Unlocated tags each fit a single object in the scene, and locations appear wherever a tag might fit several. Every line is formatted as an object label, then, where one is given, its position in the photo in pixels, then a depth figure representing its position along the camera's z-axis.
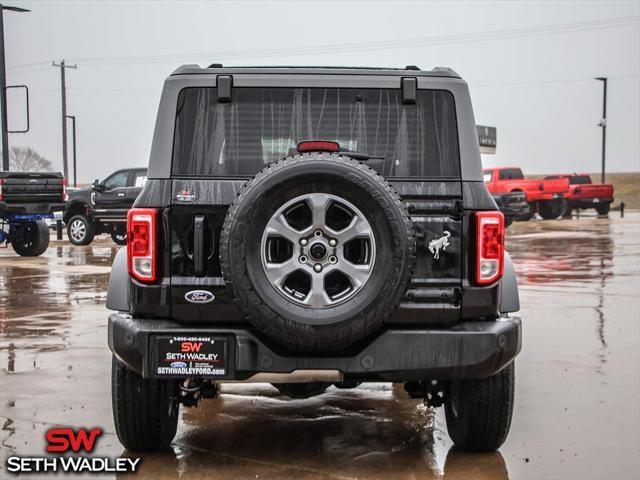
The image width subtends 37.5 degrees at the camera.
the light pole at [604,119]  58.44
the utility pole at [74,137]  66.43
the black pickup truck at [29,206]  19.48
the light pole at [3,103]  26.45
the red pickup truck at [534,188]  37.38
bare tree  113.56
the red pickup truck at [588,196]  41.38
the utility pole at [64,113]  58.25
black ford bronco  4.30
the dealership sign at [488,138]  63.28
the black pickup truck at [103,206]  22.75
